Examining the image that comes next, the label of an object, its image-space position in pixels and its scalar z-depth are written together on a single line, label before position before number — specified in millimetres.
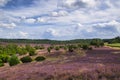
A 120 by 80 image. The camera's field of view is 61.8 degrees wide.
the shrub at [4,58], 24734
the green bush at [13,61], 17423
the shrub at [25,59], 19099
